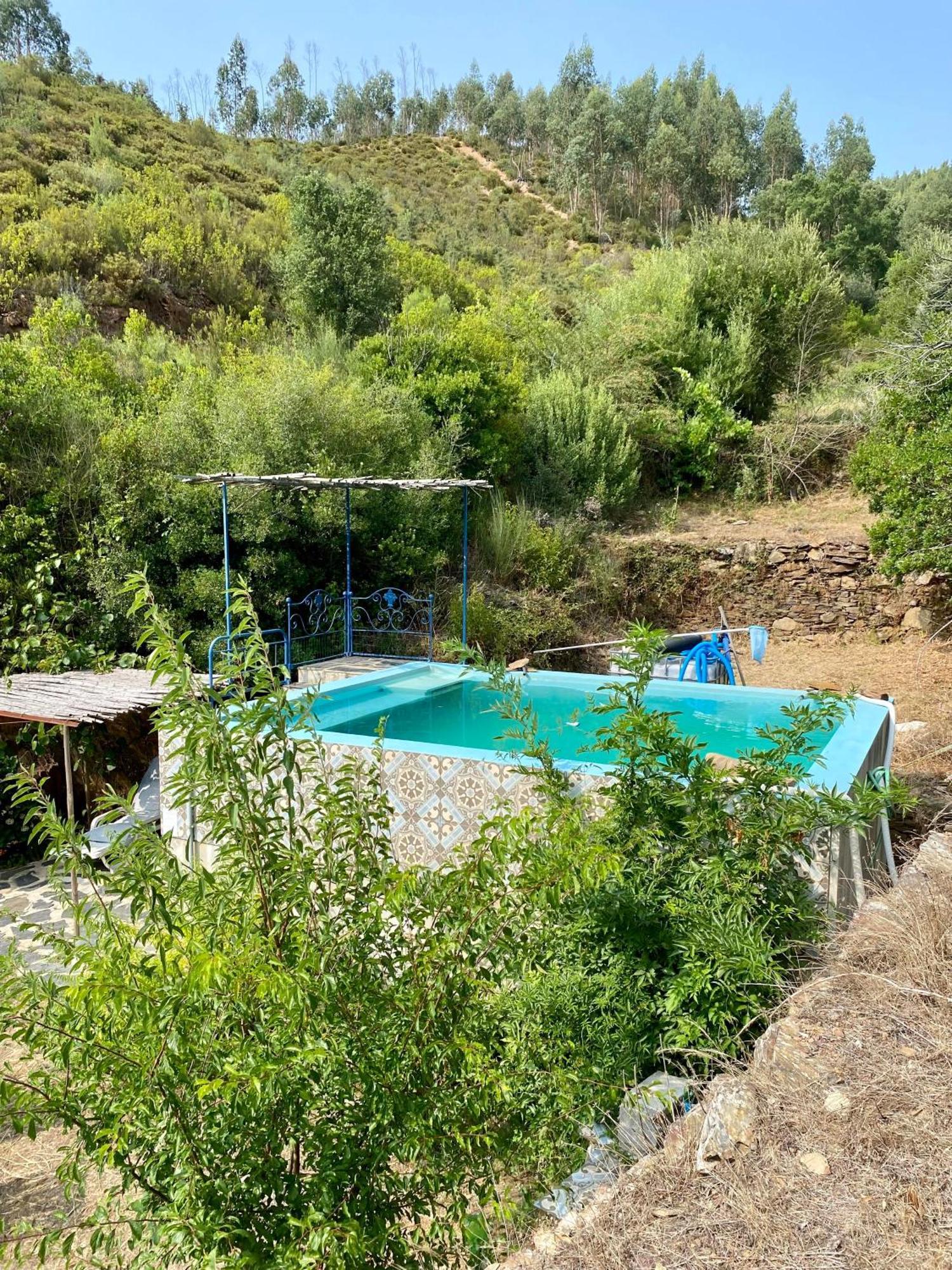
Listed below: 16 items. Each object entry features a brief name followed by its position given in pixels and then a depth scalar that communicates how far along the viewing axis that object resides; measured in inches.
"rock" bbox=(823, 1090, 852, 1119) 88.0
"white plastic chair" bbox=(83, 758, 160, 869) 213.5
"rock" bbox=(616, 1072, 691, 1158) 104.4
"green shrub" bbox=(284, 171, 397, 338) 527.8
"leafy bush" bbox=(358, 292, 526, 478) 447.8
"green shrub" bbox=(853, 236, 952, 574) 319.6
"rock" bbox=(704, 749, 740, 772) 202.9
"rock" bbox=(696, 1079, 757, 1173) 89.2
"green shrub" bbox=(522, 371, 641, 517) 497.4
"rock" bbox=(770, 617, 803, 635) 478.9
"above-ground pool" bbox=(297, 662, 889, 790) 269.6
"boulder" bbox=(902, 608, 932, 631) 438.6
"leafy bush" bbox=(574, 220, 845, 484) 573.6
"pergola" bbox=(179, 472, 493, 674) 260.1
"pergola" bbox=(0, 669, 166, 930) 215.9
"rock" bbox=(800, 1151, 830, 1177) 81.7
